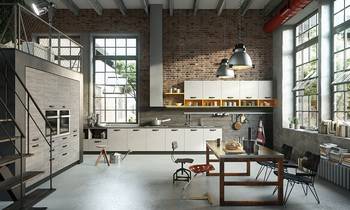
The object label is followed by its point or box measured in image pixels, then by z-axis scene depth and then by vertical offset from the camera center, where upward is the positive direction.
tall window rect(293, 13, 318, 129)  8.73 +0.90
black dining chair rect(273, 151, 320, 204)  5.09 -1.10
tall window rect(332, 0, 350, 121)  7.08 +0.98
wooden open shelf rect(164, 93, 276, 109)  10.90 +0.05
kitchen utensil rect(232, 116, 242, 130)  11.20 -0.69
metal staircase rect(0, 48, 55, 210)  4.32 -0.48
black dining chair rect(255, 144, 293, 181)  6.53 -1.06
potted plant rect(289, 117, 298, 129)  9.43 -0.52
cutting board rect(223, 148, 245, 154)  5.42 -0.77
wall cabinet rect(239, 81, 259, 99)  10.84 +0.51
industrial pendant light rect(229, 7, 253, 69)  5.94 +0.83
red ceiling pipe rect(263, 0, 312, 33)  8.10 +2.47
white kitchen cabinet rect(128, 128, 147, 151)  10.57 -1.11
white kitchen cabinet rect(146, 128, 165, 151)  10.56 -1.13
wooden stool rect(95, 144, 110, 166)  8.65 -1.29
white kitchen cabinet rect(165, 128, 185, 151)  10.55 -1.04
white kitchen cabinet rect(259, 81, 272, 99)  10.88 +0.48
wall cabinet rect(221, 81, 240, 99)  10.84 +0.48
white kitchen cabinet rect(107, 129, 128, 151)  10.61 -1.14
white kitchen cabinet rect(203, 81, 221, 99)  10.84 +0.48
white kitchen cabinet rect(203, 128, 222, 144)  10.55 -0.94
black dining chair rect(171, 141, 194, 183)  6.69 -1.47
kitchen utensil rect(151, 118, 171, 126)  10.91 -0.58
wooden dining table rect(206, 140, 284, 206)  5.13 -1.10
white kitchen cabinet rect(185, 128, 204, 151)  10.55 -1.13
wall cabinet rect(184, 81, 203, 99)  10.86 +0.48
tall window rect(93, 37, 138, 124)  11.50 +0.92
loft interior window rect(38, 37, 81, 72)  11.48 +1.82
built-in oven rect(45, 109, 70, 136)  7.07 -0.37
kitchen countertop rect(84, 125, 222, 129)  10.62 -0.73
